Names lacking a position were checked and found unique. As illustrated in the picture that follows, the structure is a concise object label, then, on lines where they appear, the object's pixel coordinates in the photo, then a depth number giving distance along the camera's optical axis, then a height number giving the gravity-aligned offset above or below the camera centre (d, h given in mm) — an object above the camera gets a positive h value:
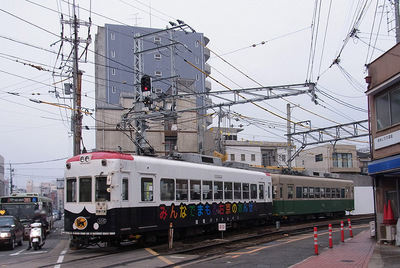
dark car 16516 -1770
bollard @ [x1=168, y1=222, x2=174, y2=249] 14312 -1806
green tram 24998 -1047
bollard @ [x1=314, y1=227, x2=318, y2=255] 12570 -1899
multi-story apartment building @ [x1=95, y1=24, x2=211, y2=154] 52625 +14069
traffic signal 19016 +4424
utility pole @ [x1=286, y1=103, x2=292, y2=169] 32531 +3381
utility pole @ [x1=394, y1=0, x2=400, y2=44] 14181 +5307
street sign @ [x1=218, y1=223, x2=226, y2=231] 16547 -1704
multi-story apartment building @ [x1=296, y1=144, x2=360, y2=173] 61875 +3139
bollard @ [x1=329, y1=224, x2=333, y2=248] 13907 -1840
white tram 13289 -427
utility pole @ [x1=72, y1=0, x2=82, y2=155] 21219 +4435
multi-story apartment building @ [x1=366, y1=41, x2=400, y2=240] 13703 +1644
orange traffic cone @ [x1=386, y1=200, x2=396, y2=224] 14344 -1254
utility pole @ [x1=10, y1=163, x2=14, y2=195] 68250 +1205
